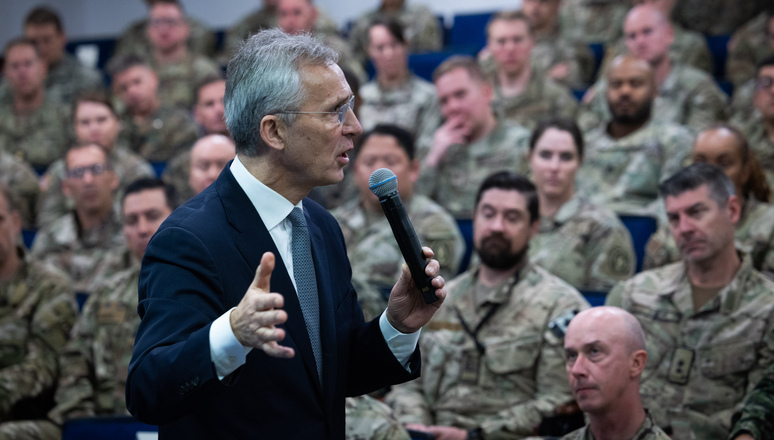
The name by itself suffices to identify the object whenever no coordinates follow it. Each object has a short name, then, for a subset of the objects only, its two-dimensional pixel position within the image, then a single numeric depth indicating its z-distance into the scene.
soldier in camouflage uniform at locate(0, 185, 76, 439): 5.88
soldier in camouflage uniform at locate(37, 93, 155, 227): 8.84
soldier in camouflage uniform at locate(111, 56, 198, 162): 9.90
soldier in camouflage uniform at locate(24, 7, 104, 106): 11.61
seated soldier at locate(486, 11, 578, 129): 9.12
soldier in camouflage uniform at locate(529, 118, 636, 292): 6.28
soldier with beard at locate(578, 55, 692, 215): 7.51
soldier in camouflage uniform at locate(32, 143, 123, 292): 7.90
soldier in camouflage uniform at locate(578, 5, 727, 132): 8.43
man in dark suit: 2.29
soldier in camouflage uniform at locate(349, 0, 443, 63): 11.37
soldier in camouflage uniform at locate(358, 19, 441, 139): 9.17
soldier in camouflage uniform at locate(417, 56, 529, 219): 7.93
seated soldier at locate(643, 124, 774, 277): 5.95
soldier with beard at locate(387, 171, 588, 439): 5.06
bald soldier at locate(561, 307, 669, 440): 4.02
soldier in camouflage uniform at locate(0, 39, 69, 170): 10.43
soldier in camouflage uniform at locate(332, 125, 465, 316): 6.60
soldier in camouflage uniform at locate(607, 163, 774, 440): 4.73
